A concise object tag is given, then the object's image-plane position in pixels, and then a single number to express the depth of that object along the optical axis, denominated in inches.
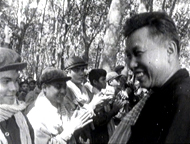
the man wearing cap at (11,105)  99.5
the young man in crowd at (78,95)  163.2
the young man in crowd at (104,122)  170.9
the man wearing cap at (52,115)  134.0
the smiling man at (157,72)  54.8
